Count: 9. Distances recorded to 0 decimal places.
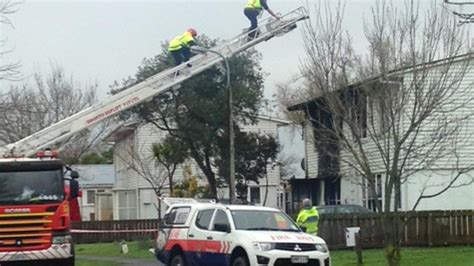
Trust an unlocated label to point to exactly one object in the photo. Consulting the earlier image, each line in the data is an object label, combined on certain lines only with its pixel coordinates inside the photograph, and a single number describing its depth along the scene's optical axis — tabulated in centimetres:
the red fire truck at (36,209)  2012
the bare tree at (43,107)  3603
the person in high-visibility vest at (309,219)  2298
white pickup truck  1866
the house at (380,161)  2253
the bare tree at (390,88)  2188
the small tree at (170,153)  4238
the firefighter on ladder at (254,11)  2873
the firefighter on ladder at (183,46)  2809
